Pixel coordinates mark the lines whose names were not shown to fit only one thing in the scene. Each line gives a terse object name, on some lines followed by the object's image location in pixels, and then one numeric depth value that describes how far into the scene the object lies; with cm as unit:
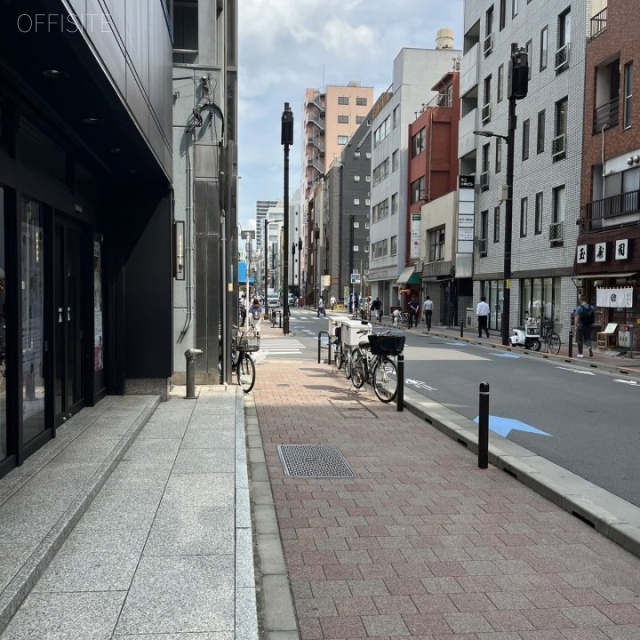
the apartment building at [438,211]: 3881
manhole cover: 675
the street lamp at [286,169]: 2667
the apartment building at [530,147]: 2555
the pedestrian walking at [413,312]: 3719
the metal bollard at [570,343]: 1958
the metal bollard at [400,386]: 1034
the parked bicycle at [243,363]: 1212
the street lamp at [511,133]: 2436
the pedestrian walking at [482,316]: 2880
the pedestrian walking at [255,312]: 2894
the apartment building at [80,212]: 475
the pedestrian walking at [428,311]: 3441
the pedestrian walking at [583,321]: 1955
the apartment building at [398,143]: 5184
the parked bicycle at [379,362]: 1110
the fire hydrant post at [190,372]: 1020
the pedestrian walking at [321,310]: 5022
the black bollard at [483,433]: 695
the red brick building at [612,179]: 2075
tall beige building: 11388
